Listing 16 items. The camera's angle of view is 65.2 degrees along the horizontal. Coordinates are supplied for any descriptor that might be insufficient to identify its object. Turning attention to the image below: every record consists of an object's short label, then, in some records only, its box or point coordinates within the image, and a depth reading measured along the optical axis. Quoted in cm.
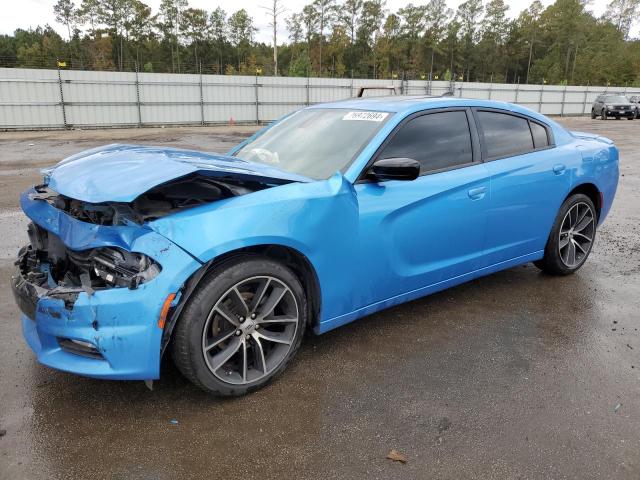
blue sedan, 240
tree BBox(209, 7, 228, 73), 8294
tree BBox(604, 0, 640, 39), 9725
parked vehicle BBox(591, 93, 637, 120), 3073
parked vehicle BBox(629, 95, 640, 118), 3134
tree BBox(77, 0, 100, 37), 7669
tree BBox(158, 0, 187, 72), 8131
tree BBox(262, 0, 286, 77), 4831
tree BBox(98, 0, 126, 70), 7612
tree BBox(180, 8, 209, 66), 8244
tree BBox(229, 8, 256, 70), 8494
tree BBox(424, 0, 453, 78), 9475
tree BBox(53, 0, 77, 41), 7755
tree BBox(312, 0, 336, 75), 9181
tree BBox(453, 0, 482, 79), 9608
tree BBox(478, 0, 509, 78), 9400
